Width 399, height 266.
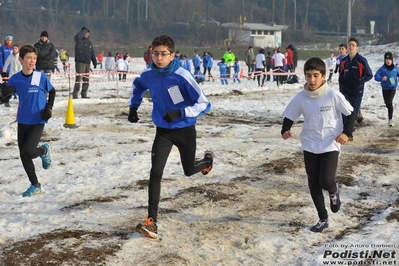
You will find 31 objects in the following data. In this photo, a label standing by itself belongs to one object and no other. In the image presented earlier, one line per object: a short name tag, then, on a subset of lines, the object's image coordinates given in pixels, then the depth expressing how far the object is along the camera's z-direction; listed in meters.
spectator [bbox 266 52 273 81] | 28.98
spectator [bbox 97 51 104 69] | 44.07
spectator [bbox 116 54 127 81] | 30.61
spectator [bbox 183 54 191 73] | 28.83
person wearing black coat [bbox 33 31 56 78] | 15.95
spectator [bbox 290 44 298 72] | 28.08
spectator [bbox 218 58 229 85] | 29.30
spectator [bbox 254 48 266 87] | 26.47
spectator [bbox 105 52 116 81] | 31.92
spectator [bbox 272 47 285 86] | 26.28
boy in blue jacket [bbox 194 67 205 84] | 26.84
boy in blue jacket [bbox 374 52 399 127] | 12.38
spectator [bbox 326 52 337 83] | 27.83
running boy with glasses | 5.76
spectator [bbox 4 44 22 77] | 15.25
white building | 86.38
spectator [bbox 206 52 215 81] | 31.40
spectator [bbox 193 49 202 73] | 30.30
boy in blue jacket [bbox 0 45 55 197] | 7.26
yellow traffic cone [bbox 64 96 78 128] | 12.50
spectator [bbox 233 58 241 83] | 27.02
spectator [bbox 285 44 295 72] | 27.44
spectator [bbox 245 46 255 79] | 30.25
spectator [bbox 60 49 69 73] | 40.58
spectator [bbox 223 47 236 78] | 30.38
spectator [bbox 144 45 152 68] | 27.17
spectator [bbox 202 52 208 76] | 31.62
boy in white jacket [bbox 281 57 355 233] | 5.83
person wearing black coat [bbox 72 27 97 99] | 17.39
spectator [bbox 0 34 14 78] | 16.92
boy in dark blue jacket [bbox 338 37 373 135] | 10.96
